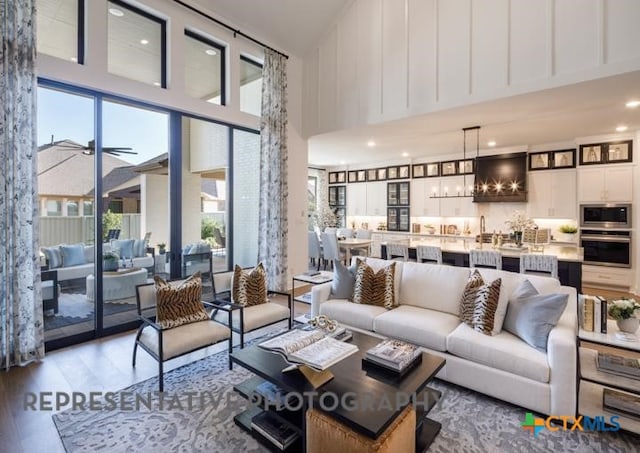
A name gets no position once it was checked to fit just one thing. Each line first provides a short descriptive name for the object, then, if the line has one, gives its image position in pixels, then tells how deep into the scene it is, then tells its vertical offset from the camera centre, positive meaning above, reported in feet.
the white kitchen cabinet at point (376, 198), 30.94 +2.56
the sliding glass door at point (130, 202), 12.67 +0.91
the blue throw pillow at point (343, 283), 12.26 -2.30
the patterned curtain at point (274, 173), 18.08 +2.94
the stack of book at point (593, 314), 7.56 -2.19
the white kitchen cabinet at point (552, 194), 21.50 +2.13
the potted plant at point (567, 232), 21.08 -0.56
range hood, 23.04 +3.44
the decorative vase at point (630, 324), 7.36 -2.34
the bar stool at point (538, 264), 13.80 -1.77
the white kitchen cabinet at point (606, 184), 18.72 +2.49
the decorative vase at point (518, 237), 16.71 -0.68
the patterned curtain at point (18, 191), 9.80 +1.02
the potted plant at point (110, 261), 12.58 -1.51
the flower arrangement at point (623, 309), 7.37 -1.99
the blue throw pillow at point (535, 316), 7.75 -2.35
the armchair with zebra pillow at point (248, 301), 10.51 -2.78
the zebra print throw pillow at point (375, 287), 11.34 -2.31
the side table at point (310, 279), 13.49 -2.40
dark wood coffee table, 5.30 -3.11
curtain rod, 14.33 +10.04
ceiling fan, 11.89 +2.95
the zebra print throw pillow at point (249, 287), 11.67 -2.38
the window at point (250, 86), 17.84 +7.96
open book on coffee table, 6.44 -2.72
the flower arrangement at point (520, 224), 17.24 +0.01
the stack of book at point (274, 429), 6.35 -4.31
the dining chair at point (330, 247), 23.62 -1.75
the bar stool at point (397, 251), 18.21 -1.58
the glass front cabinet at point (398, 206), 29.35 +1.70
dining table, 24.36 -1.62
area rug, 6.62 -4.64
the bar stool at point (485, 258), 15.17 -1.68
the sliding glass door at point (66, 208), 11.30 +0.56
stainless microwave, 18.78 +0.54
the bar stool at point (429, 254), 16.99 -1.62
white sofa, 7.20 -3.11
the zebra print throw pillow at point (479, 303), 8.79 -2.30
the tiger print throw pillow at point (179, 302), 9.61 -2.48
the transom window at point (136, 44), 12.75 +7.66
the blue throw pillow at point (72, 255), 11.78 -1.18
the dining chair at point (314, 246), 25.41 -1.78
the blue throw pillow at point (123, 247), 12.92 -0.96
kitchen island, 14.32 -1.61
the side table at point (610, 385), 6.82 -3.46
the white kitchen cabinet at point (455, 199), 25.77 +2.05
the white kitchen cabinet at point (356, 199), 32.31 +2.58
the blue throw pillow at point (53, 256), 11.33 -1.19
